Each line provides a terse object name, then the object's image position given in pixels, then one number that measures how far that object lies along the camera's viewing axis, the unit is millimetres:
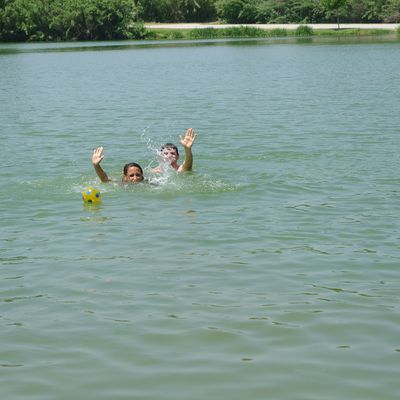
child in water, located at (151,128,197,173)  13980
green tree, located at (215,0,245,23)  96688
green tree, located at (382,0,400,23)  84125
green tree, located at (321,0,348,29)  80562
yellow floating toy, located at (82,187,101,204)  12664
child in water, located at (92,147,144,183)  13438
